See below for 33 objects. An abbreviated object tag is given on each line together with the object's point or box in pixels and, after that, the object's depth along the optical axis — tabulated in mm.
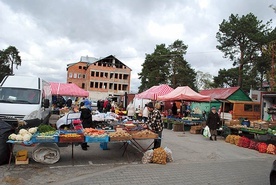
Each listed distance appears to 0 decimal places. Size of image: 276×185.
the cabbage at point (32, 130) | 7209
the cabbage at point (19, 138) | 6652
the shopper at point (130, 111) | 20688
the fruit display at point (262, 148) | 10734
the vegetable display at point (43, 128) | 7453
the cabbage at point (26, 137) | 6645
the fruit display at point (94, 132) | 7504
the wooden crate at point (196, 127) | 16484
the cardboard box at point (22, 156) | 6884
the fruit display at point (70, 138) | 6969
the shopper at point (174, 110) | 23400
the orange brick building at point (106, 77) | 75750
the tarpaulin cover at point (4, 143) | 6734
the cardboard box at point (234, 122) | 14398
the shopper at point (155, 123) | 8797
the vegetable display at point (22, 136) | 6652
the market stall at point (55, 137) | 6781
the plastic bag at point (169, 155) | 8070
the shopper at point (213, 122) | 13734
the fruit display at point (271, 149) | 10563
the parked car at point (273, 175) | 5060
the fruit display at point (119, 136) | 7585
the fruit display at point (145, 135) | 7991
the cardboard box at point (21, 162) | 6834
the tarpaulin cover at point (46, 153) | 7008
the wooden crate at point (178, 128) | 17500
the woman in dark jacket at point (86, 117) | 9680
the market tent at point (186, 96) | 17725
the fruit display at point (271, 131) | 11128
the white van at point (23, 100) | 10047
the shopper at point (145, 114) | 17656
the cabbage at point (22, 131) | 6882
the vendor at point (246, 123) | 13841
